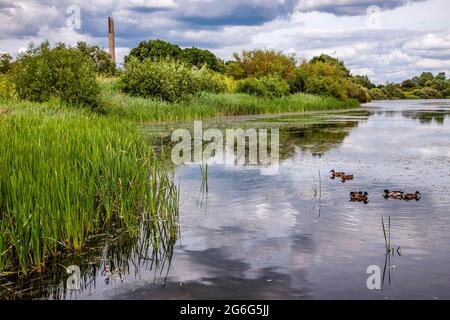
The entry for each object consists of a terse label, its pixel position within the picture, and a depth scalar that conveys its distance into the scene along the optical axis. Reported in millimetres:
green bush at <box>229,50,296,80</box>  53344
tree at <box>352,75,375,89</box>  91438
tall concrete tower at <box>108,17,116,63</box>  57103
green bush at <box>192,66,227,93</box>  35059
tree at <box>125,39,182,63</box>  57312
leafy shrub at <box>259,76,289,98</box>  43197
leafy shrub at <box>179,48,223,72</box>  57812
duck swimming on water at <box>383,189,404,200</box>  9258
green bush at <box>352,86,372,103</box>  68850
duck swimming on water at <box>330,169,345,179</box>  11384
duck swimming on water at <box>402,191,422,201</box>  9170
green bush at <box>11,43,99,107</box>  21422
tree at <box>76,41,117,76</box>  45625
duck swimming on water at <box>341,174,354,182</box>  11124
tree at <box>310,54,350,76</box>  74312
